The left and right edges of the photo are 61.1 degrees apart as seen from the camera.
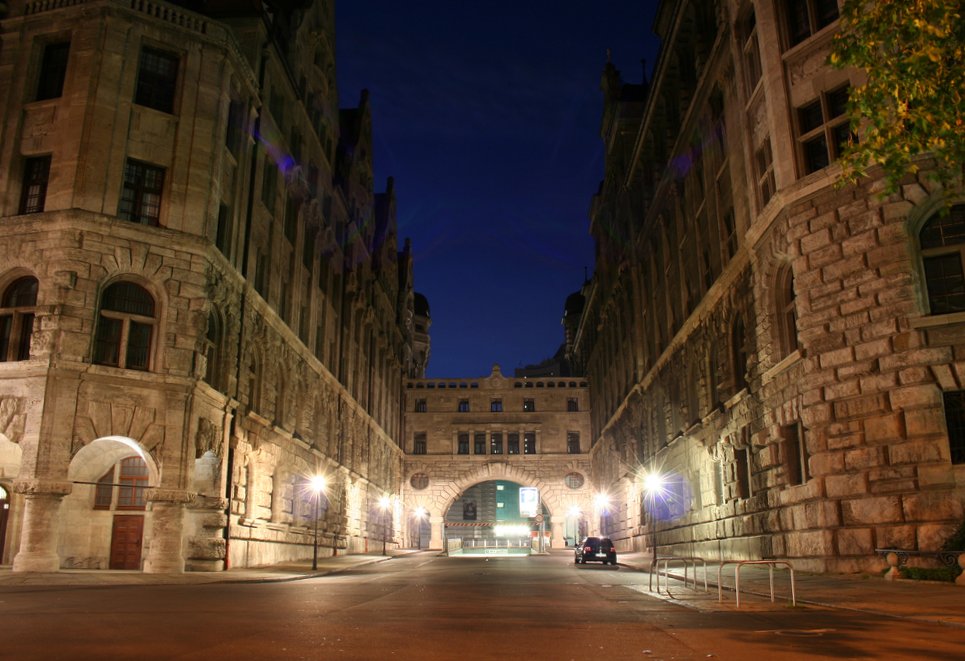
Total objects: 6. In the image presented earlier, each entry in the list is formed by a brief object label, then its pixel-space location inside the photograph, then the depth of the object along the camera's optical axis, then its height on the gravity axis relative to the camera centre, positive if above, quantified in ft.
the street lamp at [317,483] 118.32 +8.29
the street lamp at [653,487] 121.19 +8.43
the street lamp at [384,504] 203.15 +9.09
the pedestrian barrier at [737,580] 39.69 -1.93
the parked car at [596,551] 126.11 -1.55
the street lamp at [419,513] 240.32 +8.12
